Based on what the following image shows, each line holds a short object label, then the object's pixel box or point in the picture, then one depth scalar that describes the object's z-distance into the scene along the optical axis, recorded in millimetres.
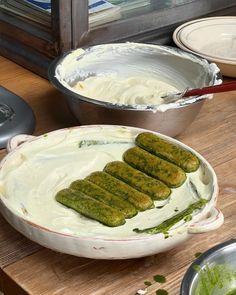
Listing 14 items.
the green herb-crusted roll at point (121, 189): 1037
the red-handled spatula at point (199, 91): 1225
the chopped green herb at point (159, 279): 980
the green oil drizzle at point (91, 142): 1167
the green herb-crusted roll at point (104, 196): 1022
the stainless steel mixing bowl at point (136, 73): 1216
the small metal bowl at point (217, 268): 864
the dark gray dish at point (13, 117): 1297
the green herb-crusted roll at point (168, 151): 1102
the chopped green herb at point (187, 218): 984
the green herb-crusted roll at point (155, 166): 1083
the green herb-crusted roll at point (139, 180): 1061
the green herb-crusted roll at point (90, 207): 999
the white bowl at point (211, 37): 1563
